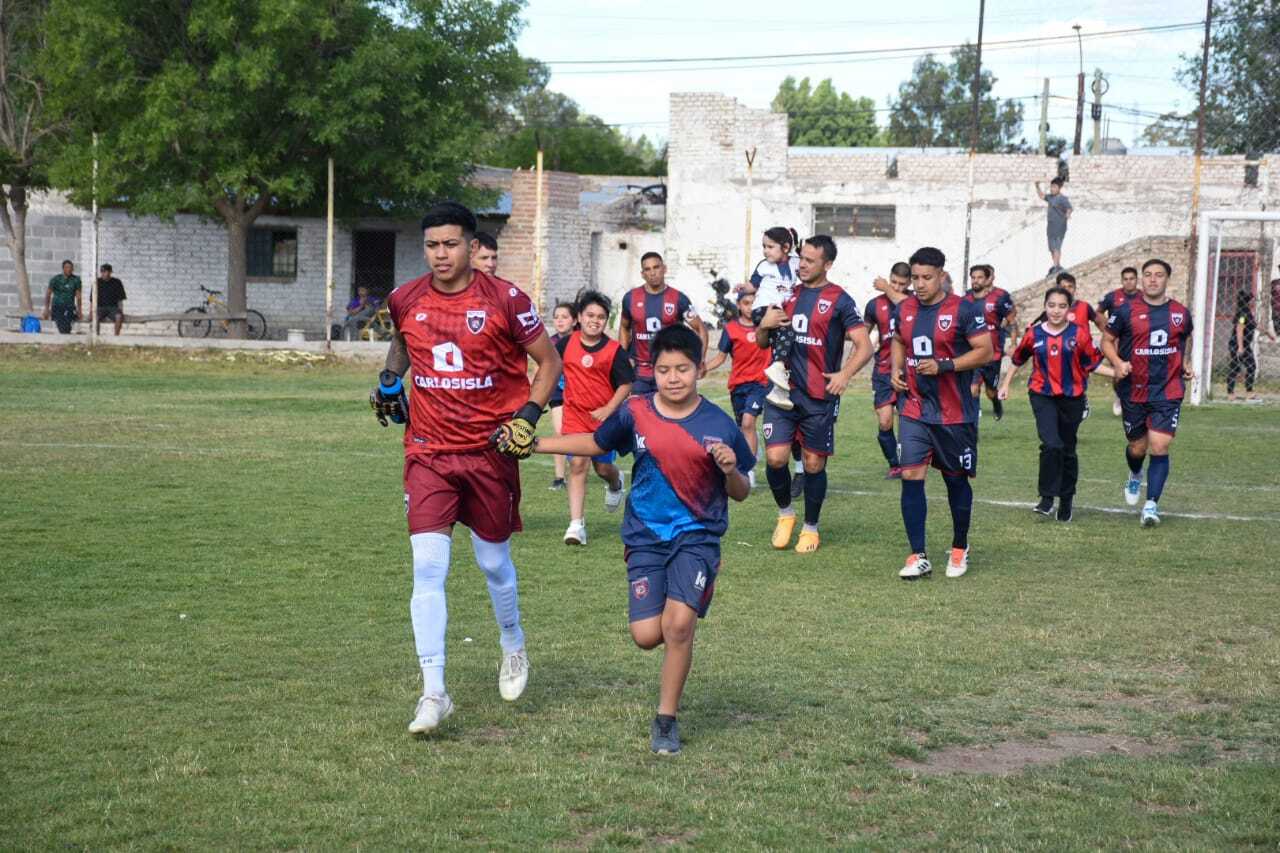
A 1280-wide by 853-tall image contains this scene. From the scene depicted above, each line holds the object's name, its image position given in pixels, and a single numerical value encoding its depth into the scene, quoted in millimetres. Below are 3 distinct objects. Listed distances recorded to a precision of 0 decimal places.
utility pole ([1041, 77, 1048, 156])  56906
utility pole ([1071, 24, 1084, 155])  52831
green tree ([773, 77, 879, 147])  85625
